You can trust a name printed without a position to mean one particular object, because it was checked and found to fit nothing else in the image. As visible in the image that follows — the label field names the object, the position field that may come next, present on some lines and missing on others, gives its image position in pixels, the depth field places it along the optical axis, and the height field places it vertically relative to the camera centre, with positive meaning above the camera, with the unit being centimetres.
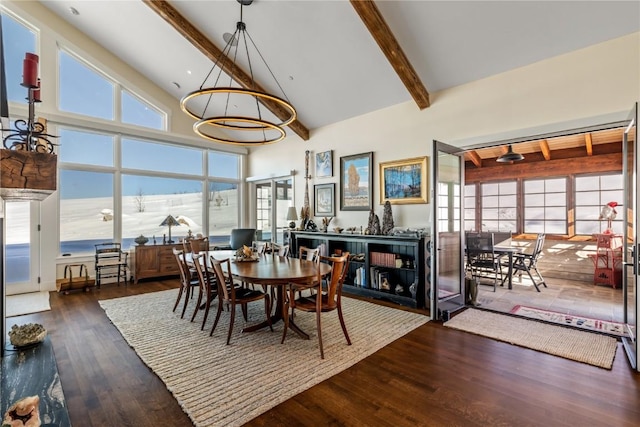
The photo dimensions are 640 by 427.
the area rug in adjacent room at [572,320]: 349 -132
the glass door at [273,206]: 760 +17
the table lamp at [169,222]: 639 -18
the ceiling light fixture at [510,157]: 571 +104
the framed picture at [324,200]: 621 +27
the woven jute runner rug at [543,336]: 292 -134
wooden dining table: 298 -62
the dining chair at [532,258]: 553 -83
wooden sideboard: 611 -98
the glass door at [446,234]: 401 -29
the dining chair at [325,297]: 303 -84
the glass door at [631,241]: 271 -26
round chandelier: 365 +234
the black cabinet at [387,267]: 440 -86
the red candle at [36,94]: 172 +68
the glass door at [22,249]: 528 -62
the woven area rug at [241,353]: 226 -135
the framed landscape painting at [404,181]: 487 +52
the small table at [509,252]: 531 -69
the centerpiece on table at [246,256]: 397 -56
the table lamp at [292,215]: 659 -4
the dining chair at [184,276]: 405 -84
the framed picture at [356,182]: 561 +58
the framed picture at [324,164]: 626 +101
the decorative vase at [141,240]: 619 -54
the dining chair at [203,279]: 356 -78
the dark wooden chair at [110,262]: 582 -95
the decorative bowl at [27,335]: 196 -79
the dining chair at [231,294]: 320 -92
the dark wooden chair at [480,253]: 536 -72
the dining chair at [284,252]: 465 -59
